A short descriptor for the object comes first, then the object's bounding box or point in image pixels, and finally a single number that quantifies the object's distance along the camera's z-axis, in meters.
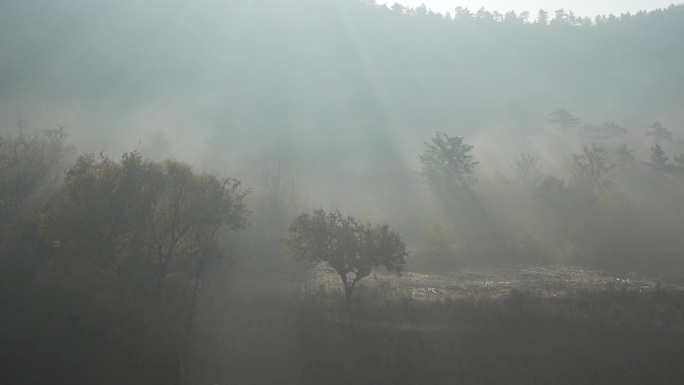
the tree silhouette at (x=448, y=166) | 70.38
